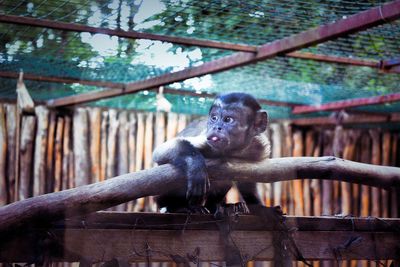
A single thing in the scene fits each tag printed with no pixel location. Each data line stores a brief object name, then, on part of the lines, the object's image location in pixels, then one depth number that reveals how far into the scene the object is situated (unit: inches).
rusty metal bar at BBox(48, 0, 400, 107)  127.6
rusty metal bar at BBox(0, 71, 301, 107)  170.7
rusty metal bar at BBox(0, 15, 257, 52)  126.6
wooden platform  77.5
